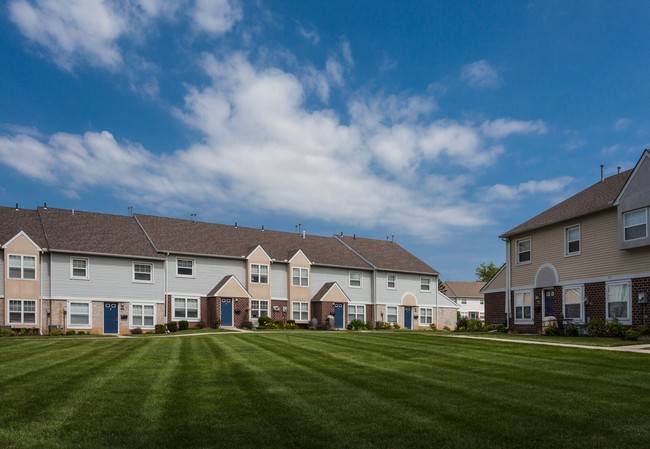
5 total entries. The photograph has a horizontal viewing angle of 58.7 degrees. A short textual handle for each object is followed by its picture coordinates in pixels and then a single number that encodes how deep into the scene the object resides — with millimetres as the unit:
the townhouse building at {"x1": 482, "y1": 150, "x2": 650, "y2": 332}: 24812
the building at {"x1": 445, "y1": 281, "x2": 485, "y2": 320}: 82188
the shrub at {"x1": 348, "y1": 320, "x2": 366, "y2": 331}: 45844
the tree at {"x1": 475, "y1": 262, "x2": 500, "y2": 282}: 87269
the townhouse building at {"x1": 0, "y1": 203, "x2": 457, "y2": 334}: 35906
